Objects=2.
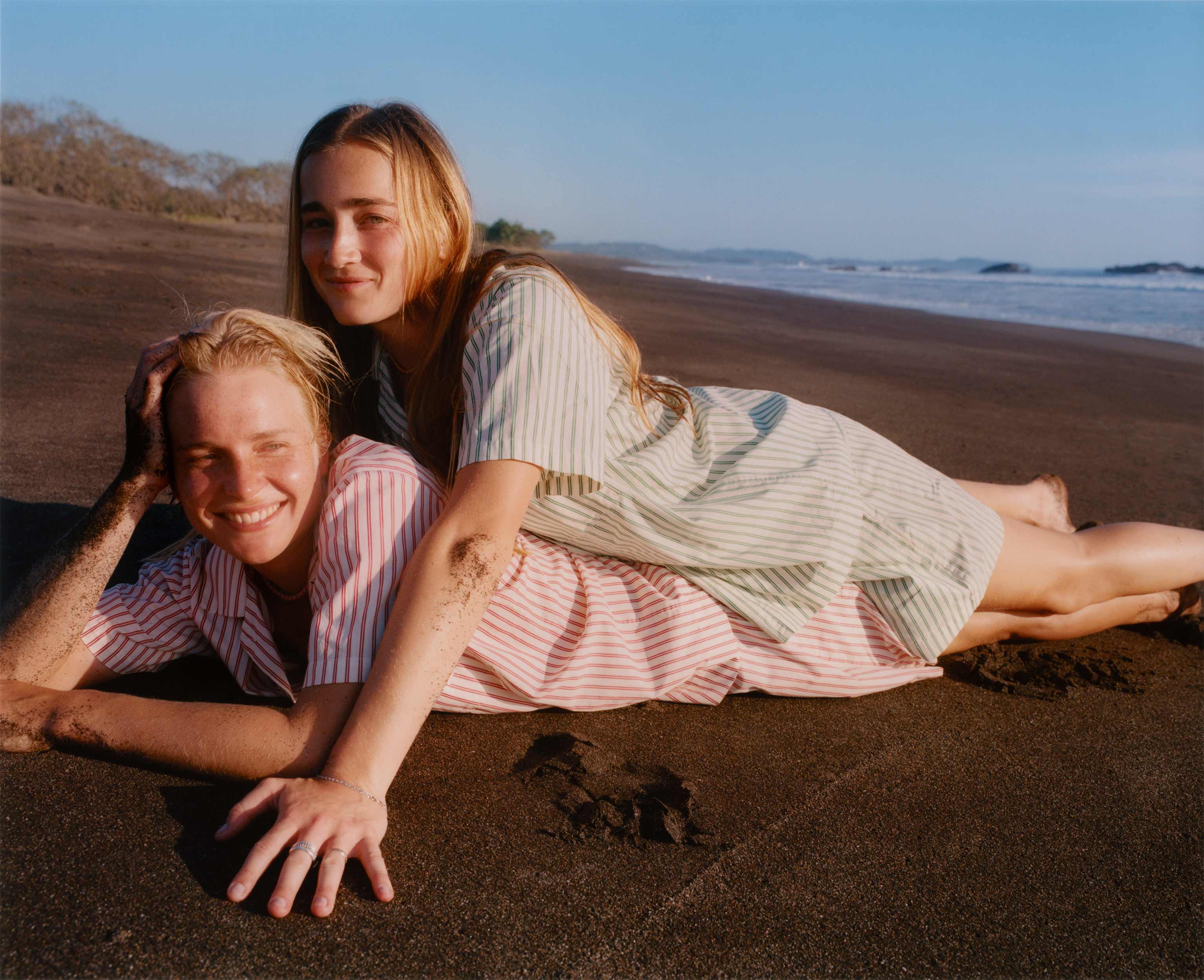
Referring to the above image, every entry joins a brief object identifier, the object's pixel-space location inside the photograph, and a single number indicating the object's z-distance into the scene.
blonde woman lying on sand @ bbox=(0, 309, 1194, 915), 1.93
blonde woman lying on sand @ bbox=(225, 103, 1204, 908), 1.97
